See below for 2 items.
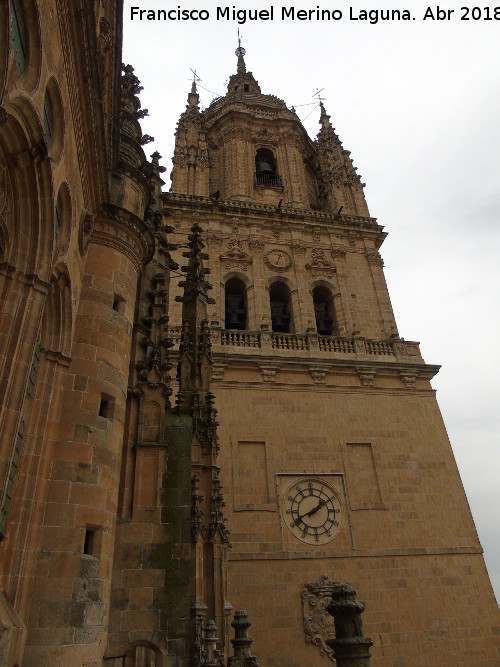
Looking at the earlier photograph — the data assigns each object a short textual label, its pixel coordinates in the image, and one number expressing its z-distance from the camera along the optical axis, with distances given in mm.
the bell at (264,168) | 25484
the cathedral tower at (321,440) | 13797
